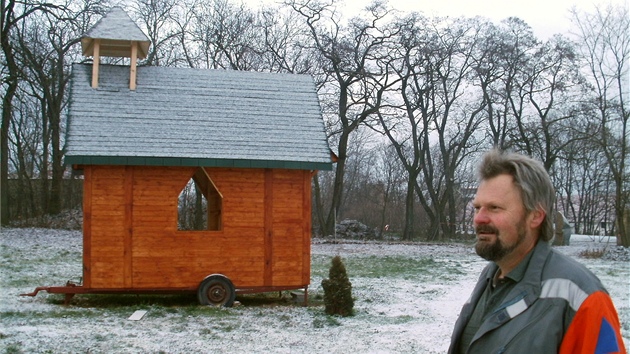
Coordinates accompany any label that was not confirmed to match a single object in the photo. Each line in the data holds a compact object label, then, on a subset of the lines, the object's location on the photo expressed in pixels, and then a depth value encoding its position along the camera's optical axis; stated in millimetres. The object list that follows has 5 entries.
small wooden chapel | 11852
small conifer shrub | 11195
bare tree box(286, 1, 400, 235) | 33531
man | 2625
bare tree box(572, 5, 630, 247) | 27281
